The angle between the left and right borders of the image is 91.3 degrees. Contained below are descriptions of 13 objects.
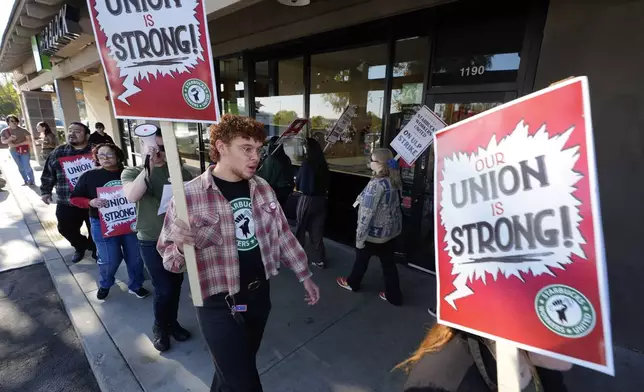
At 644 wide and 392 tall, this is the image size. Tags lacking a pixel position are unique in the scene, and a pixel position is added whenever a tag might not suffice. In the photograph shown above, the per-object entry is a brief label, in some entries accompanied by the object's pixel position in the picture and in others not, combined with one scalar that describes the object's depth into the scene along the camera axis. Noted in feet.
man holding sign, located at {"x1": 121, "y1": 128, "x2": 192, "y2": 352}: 8.15
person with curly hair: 5.69
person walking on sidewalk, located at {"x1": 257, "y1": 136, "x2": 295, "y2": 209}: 15.02
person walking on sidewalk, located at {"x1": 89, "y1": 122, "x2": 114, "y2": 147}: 18.83
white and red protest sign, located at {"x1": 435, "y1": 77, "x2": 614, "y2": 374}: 2.54
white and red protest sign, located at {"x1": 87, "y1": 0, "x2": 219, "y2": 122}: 4.83
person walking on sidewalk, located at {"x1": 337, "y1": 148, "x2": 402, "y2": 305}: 10.86
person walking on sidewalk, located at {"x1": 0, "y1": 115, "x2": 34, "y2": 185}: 28.43
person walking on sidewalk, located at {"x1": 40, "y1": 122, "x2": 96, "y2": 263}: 13.87
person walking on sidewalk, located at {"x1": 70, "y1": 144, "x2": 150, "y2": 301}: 11.25
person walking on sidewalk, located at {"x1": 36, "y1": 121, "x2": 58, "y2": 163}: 27.99
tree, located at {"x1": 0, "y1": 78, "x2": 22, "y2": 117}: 125.32
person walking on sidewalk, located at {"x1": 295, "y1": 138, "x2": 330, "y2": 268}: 13.88
